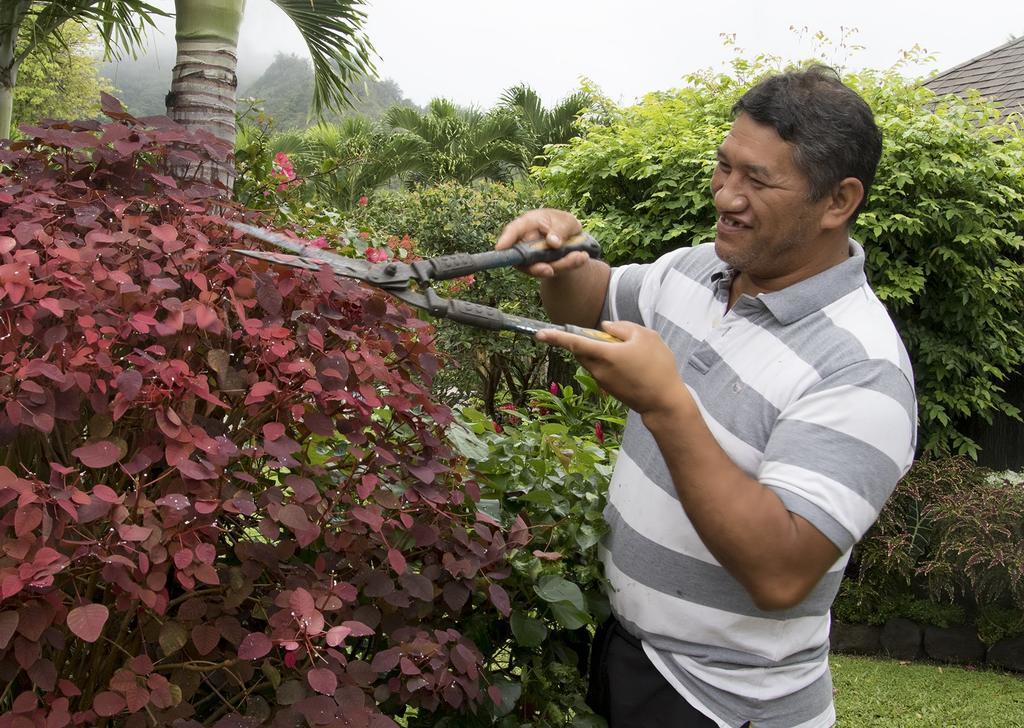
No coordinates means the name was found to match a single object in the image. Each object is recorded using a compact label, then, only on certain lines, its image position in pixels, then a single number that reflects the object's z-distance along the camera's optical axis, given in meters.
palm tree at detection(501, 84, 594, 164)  22.62
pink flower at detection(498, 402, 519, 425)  3.31
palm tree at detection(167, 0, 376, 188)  3.20
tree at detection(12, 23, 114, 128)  31.39
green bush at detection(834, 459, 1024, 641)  5.51
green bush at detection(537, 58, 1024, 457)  6.65
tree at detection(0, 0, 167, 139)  4.92
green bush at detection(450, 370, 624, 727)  1.85
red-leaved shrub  1.29
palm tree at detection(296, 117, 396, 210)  23.45
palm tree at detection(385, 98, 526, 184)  23.41
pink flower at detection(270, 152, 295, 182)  3.92
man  1.50
